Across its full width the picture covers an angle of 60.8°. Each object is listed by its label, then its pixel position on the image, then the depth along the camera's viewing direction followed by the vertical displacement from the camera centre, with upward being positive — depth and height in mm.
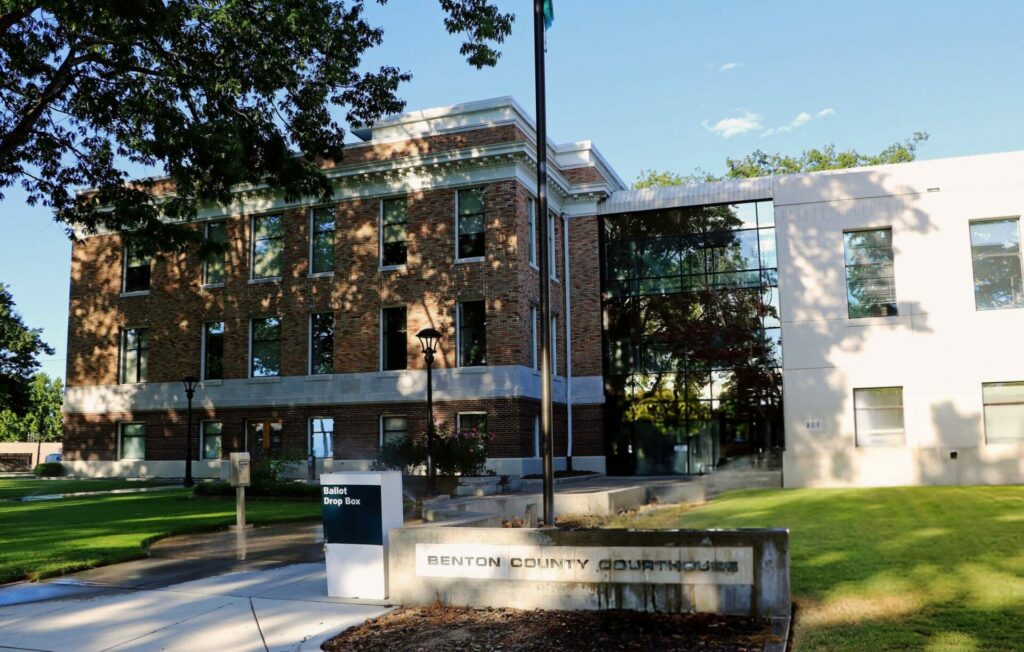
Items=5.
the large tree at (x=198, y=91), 18328 +7533
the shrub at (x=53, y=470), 39000 -1774
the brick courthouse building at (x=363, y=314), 31203 +4330
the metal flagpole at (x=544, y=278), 10039 +1731
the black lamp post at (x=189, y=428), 30766 -27
